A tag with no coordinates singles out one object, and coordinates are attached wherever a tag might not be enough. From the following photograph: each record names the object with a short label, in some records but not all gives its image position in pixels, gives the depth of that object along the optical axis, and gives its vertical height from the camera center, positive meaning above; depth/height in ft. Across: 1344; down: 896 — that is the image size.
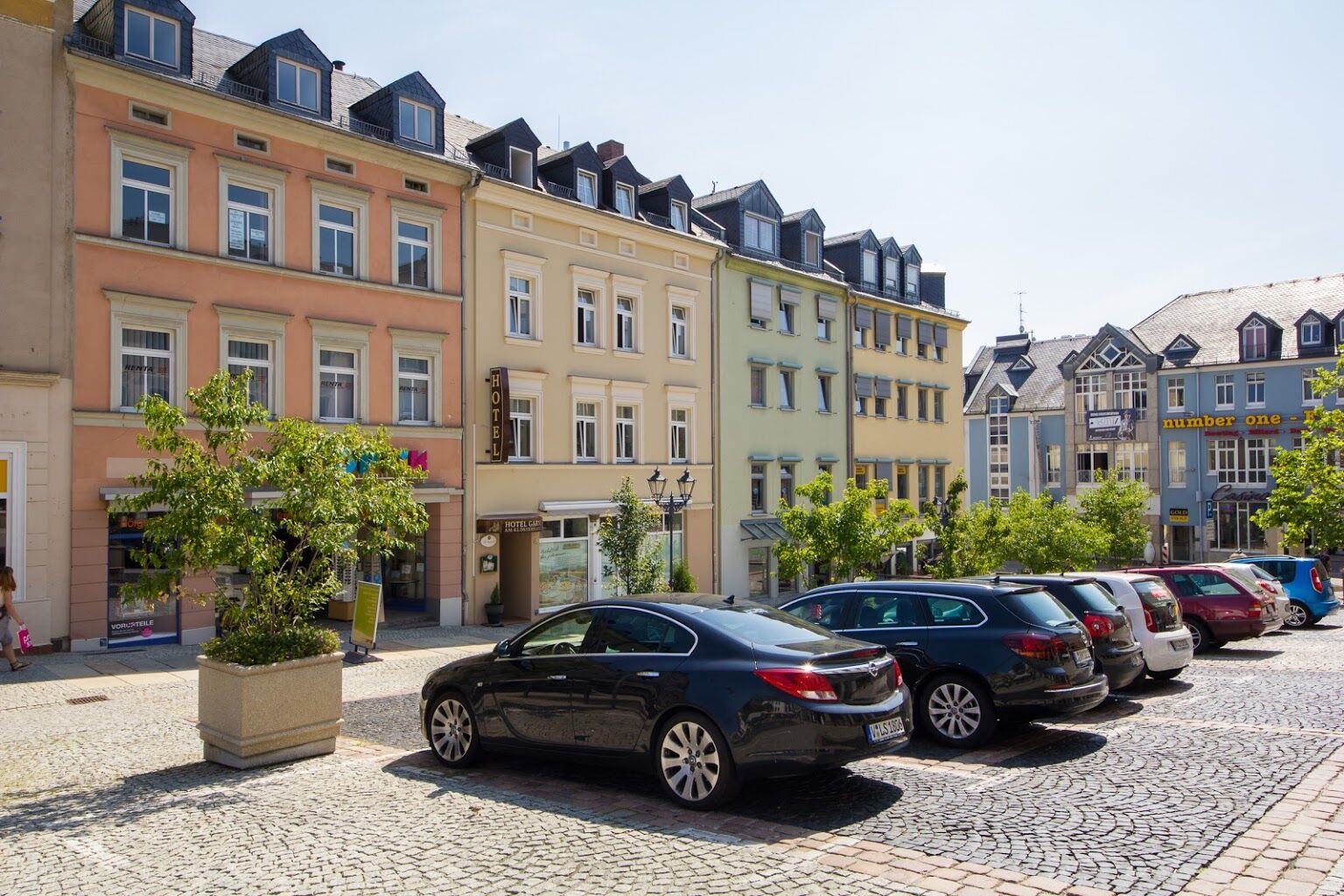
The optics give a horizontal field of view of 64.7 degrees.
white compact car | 44.78 -5.54
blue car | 80.28 -7.40
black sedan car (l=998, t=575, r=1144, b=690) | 39.09 -4.99
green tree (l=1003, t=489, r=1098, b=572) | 101.96 -4.54
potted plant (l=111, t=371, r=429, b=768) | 30.83 -1.51
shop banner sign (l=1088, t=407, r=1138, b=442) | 187.42 +12.07
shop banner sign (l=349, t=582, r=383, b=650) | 58.90 -6.45
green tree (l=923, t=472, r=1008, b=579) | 99.60 -4.56
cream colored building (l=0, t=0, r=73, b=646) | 58.03 +10.47
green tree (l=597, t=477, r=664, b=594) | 77.00 -3.43
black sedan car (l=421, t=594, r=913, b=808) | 24.62 -4.96
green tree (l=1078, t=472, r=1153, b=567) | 147.95 -3.26
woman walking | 50.85 -5.26
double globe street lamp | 85.89 +0.36
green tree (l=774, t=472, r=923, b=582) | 77.92 -2.68
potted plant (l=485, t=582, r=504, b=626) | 80.64 -8.71
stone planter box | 30.27 -6.14
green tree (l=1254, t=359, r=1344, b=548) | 119.44 +0.37
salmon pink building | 61.41 +15.70
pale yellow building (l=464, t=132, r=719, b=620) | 81.97 +11.63
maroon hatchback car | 60.64 -6.67
